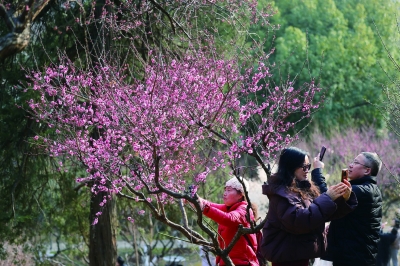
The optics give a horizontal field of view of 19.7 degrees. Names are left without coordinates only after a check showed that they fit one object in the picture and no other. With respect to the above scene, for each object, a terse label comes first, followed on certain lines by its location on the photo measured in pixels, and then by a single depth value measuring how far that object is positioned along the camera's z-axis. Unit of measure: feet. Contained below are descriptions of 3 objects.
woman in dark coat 24.49
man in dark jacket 27.29
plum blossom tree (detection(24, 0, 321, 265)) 30.32
